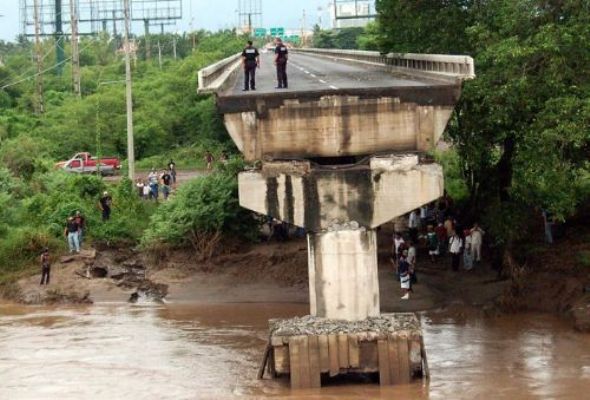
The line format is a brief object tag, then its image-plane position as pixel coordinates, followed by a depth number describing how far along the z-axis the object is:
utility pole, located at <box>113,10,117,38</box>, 125.38
